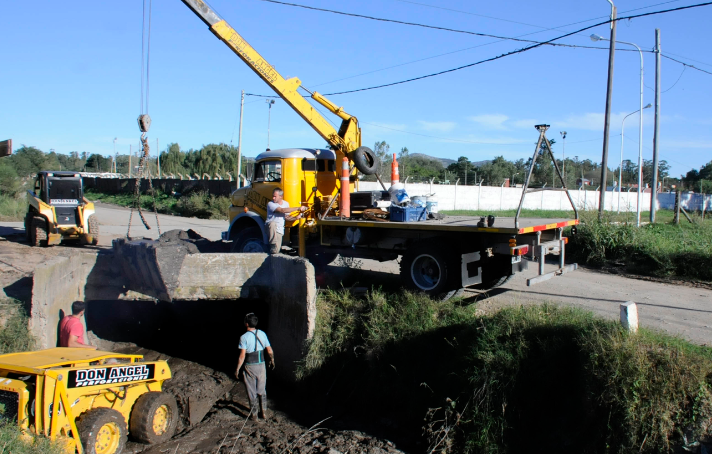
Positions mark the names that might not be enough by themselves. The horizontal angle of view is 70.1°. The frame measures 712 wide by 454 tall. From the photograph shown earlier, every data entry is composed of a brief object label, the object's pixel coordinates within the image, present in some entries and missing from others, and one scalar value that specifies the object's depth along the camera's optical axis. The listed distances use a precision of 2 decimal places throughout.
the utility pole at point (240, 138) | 27.88
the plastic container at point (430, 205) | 8.31
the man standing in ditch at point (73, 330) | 7.48
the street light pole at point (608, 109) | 13.59
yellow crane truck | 7.06
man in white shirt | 8.87
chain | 9.05
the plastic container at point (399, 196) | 8.33
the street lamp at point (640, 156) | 17.12
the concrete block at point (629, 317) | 5.07
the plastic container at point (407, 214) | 7.84
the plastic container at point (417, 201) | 8.26
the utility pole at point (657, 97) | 15.81
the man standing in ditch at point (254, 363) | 7.11
